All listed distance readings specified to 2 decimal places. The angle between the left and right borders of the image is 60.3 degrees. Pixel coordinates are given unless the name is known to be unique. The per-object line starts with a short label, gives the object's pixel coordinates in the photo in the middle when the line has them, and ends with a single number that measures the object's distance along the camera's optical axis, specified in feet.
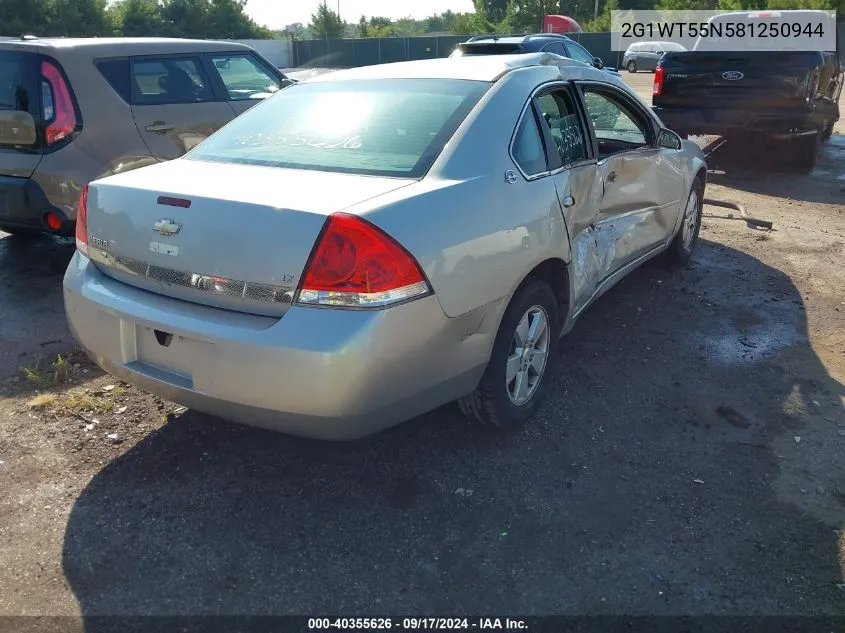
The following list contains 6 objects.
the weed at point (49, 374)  12.62
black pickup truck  29.84
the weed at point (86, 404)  11.77
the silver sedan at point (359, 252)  8.05
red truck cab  124.16
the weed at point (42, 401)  11.85
